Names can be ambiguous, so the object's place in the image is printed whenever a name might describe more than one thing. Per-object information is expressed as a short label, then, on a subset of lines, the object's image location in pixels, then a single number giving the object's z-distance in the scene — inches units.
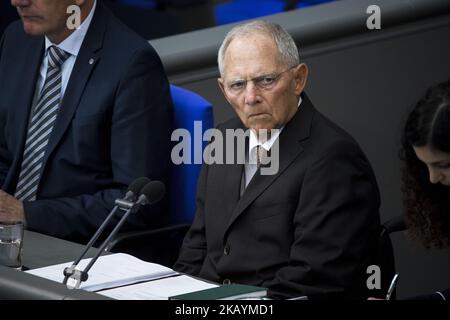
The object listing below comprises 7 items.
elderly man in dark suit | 220.5
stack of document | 208.5
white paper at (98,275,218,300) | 200.7
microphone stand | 199.5
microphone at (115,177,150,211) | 206.9
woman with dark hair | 210.8
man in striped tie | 268.8
